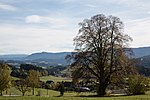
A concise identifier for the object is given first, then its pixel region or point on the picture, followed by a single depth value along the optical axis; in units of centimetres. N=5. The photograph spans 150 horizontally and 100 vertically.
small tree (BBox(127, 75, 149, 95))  5122
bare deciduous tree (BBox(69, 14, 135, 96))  4856
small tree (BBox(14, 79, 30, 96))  7776
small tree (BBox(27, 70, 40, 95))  8369
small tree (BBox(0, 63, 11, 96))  6581
